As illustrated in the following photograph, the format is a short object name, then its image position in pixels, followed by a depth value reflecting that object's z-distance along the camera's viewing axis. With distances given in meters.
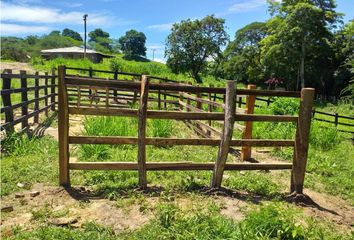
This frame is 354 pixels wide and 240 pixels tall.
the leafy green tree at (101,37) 141.88
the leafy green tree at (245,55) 55.73
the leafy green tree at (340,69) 41.41
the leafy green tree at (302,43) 41.16
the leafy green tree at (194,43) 49.94
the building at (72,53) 58.56
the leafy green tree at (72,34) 151.50
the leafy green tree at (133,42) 118.22
